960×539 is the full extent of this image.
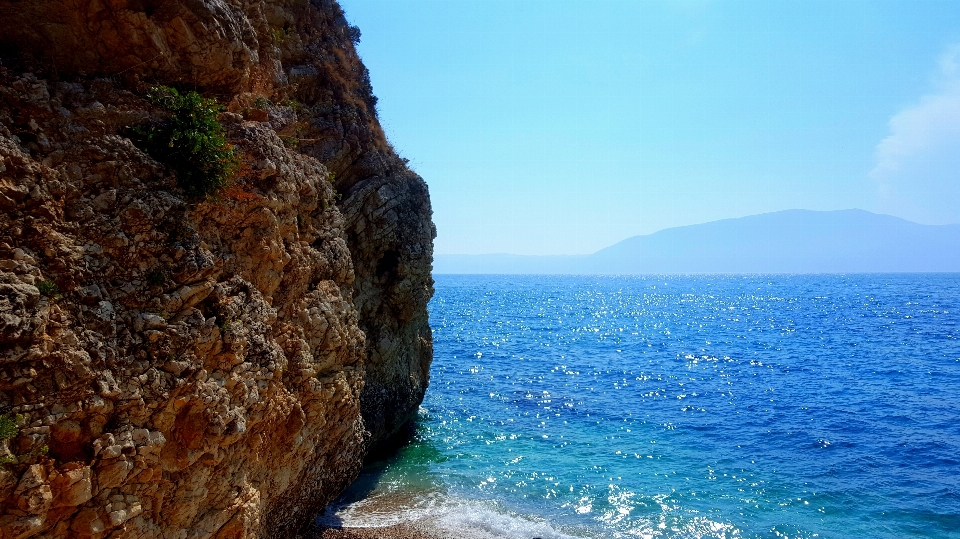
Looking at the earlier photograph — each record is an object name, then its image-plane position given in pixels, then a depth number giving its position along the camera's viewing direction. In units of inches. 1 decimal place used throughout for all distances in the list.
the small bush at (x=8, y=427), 235.5
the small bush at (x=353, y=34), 825.8
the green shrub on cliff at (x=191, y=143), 347.3
